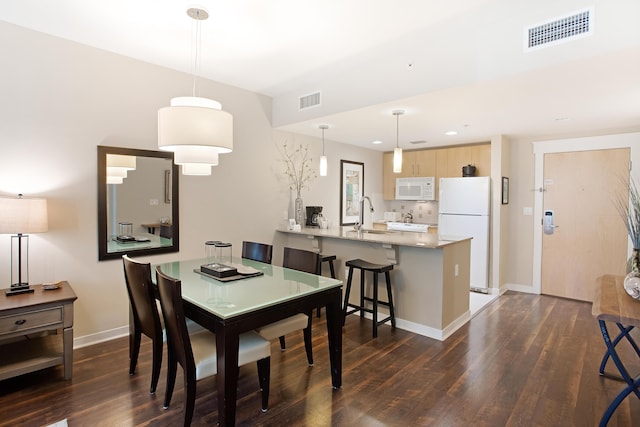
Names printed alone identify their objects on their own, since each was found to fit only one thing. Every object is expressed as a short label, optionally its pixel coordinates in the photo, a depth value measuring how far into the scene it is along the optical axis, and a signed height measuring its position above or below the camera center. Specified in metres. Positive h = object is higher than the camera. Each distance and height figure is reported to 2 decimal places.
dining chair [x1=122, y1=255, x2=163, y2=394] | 2.12 -0.70
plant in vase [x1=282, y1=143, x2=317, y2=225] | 4.70 +0.50
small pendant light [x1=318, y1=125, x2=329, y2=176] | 4.18 +0.48
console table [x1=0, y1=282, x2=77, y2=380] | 2.25 -0.84
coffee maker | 4.81 -0.13
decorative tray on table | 2.41 -0.49
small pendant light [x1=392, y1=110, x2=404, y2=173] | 3.44 +0.48
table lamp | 2.36 -0.16
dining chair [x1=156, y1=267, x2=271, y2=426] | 1.79 -0.83
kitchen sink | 4.16 -0.32
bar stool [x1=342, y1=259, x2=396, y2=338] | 3.33 -0.89
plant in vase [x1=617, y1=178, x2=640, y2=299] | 2.12 -0.37
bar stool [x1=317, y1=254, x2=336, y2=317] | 3.97 -0.63
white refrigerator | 4.78 -0.11
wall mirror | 3.10 +0.01
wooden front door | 4.23 -0.17
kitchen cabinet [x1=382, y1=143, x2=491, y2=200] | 5.09 +0.70
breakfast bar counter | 3.29 -0.67
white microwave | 5.66 +0.31
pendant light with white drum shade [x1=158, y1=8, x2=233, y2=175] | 1.98 +0.43
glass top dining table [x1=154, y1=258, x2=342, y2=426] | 1.75 -0.55
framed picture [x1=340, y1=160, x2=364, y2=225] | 5.57 +0.27
